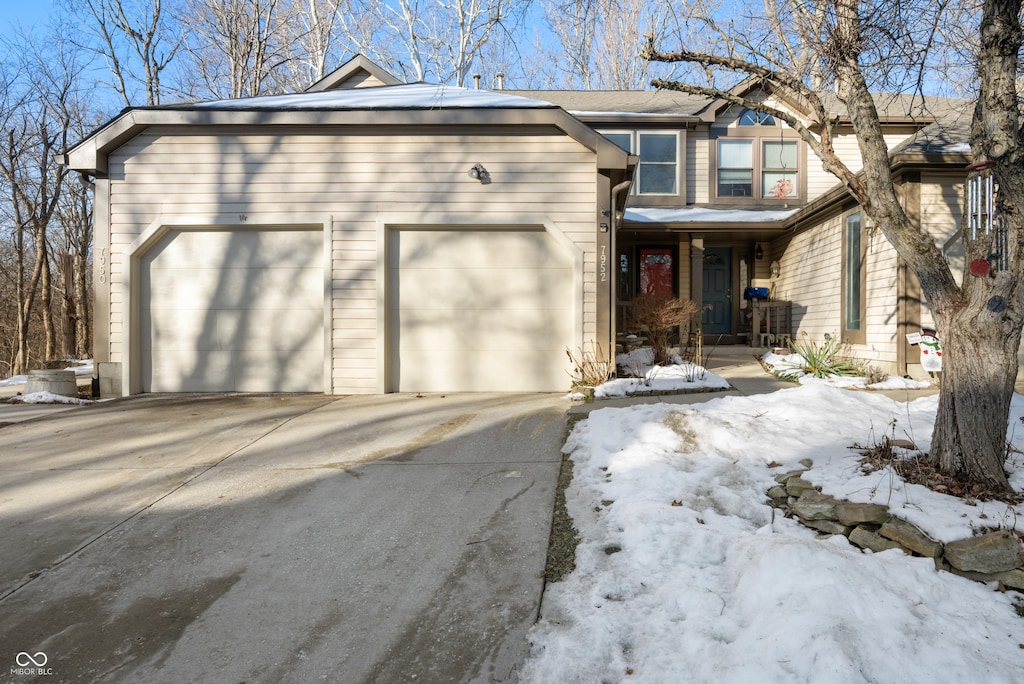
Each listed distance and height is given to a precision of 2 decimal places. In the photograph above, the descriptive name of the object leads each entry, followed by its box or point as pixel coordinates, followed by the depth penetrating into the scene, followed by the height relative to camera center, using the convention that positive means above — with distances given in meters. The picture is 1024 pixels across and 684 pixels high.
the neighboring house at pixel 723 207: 11.97 +2.46
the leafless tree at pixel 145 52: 17.31 +8.01
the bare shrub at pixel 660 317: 8.45 -0.03
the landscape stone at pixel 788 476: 3.77 -1.04
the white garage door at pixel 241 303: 7.78 +0.19
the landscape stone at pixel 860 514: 3.13 -1.07
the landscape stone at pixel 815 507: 3.29 -1.09
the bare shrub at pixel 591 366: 7.25 -0.63
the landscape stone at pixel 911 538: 2.86 -1.12
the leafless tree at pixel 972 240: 3.38 +0.45
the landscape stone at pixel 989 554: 2.74 -1.13
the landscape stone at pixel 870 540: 3.00 -1.17
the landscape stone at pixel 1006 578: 2.70 -1.22
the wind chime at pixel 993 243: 3.41 +0.42
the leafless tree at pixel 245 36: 18.08 +8.78
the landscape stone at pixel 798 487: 3.59 -1.06
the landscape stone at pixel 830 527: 3.19 -1.17
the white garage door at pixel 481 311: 7.71 +0.06
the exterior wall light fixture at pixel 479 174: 7.53 +1.83
